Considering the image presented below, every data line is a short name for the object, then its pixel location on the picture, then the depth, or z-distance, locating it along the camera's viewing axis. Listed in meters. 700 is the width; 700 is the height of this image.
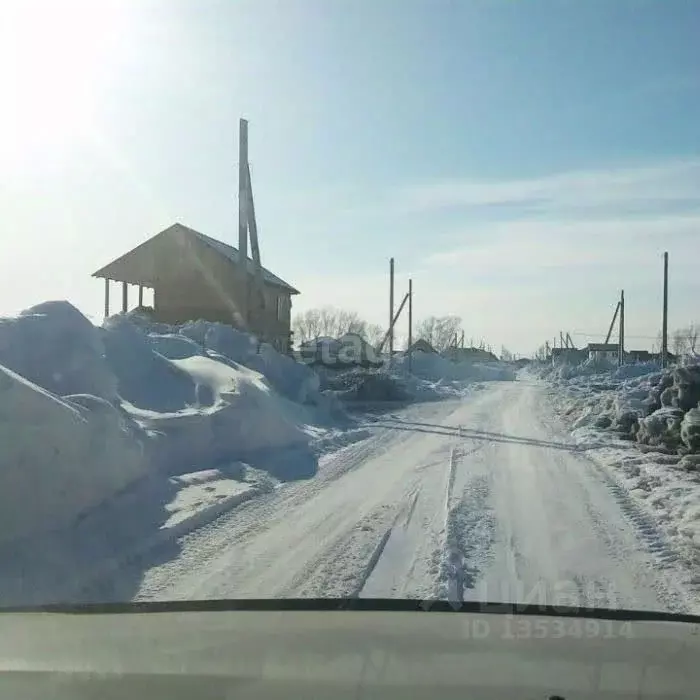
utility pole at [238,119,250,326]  26.17
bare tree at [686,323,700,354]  109.46
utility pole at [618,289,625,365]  63.59
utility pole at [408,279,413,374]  55.07
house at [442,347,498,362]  102.24
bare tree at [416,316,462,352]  127.44
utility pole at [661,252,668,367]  47.84
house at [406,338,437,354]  89.78
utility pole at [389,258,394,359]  48.38
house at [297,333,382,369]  43.44
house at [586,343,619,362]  79.07
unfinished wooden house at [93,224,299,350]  37.06
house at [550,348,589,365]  86.80
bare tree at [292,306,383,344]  113.94
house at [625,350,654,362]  89.54
